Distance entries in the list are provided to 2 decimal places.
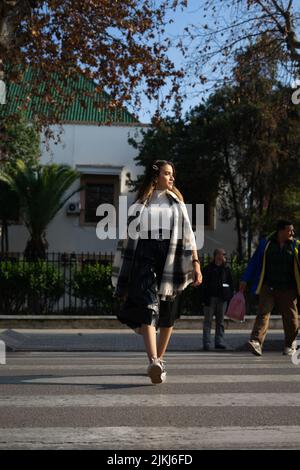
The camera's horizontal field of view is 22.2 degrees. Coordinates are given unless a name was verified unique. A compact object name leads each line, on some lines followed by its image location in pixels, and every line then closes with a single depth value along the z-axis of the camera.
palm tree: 31.25
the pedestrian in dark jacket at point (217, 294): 12.25
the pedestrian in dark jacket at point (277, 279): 9.48
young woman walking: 6.54
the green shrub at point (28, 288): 18.02
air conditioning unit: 33.62
